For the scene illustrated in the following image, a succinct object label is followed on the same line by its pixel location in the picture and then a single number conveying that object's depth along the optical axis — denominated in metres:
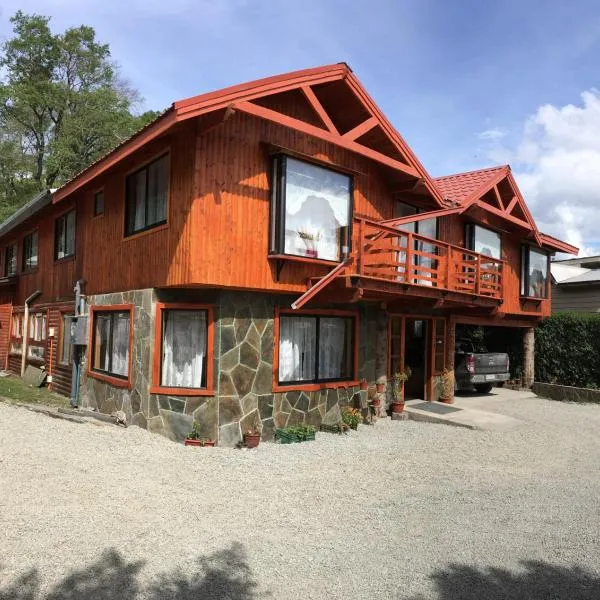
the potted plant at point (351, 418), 10.95
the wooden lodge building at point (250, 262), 9.12
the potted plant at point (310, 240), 10.10
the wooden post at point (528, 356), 18.30
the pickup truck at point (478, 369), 15.68
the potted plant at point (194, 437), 9.05
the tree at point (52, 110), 32.19
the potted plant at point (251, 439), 9.21
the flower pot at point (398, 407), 12.44
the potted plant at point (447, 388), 14.32
